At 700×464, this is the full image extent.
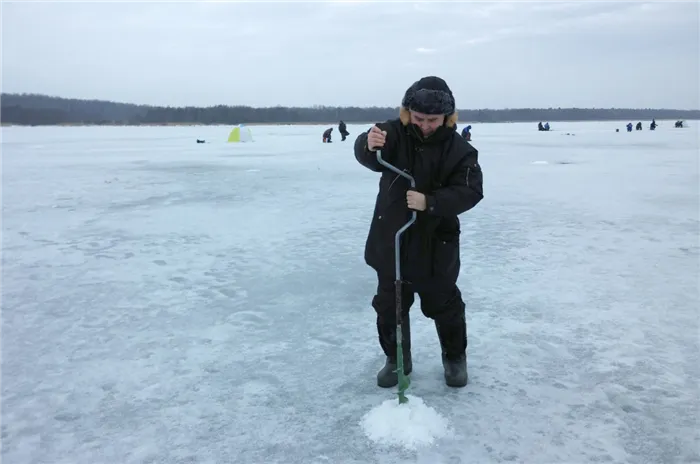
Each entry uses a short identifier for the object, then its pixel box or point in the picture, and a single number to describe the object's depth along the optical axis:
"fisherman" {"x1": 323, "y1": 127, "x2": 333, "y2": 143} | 31.73
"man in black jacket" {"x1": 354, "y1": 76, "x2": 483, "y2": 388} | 2.54
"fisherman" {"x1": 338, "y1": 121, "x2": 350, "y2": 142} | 33.14
